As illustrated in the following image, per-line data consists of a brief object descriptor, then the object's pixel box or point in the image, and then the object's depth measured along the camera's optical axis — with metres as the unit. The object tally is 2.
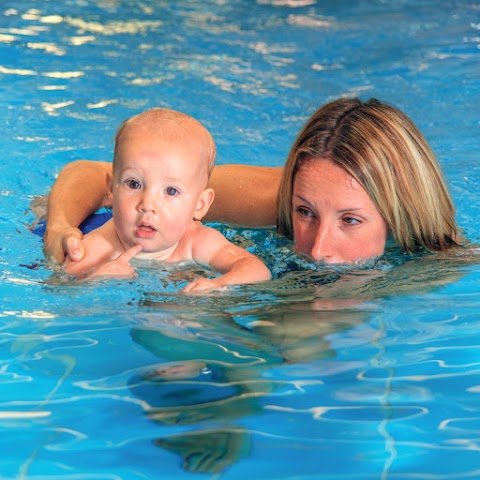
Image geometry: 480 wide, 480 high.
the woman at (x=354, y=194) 3.75
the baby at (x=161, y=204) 3.60
